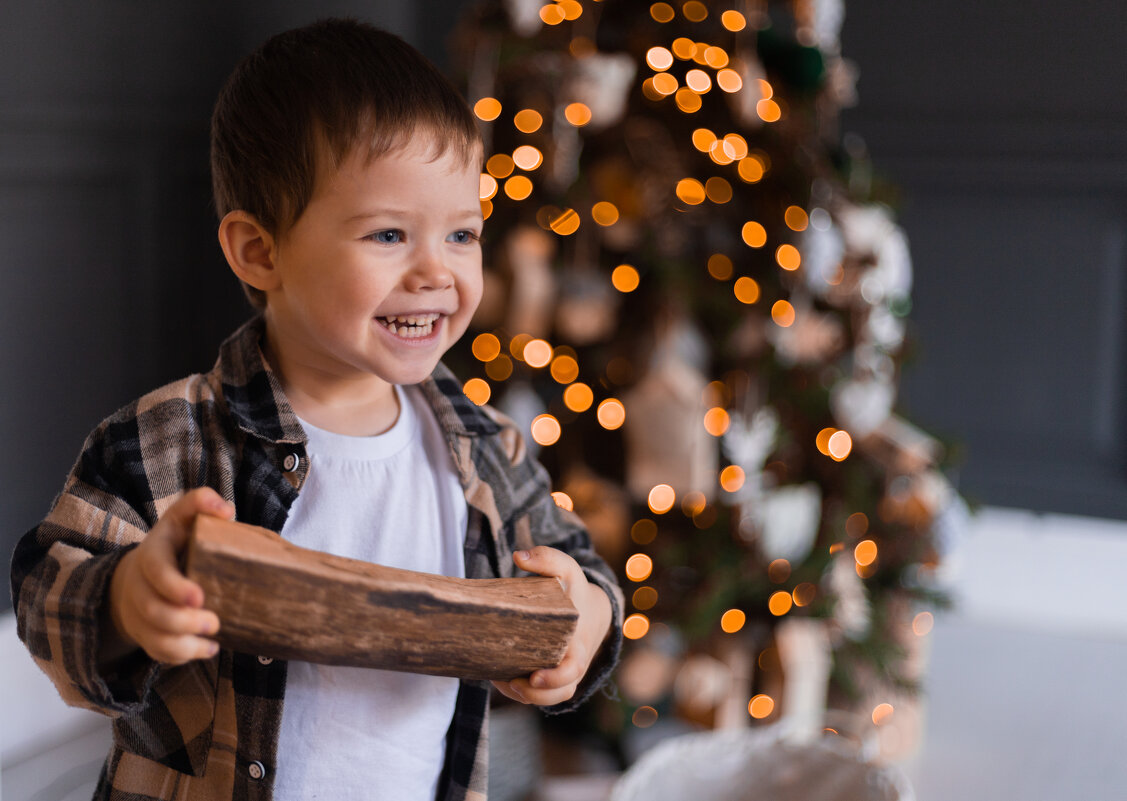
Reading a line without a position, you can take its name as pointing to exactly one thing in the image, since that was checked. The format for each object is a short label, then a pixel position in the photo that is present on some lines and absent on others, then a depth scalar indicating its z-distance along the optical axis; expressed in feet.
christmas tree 5.51
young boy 2.32
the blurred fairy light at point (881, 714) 6.26
